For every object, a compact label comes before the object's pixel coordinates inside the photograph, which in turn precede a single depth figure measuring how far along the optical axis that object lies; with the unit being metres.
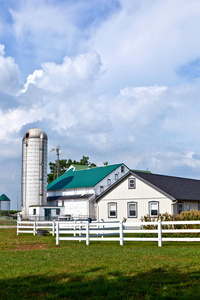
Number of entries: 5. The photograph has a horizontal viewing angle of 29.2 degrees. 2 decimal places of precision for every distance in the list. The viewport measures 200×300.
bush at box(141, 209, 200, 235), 28.41
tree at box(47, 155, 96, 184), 96.19
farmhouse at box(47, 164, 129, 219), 64.62
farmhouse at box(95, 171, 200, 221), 37.91
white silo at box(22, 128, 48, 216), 66.12
